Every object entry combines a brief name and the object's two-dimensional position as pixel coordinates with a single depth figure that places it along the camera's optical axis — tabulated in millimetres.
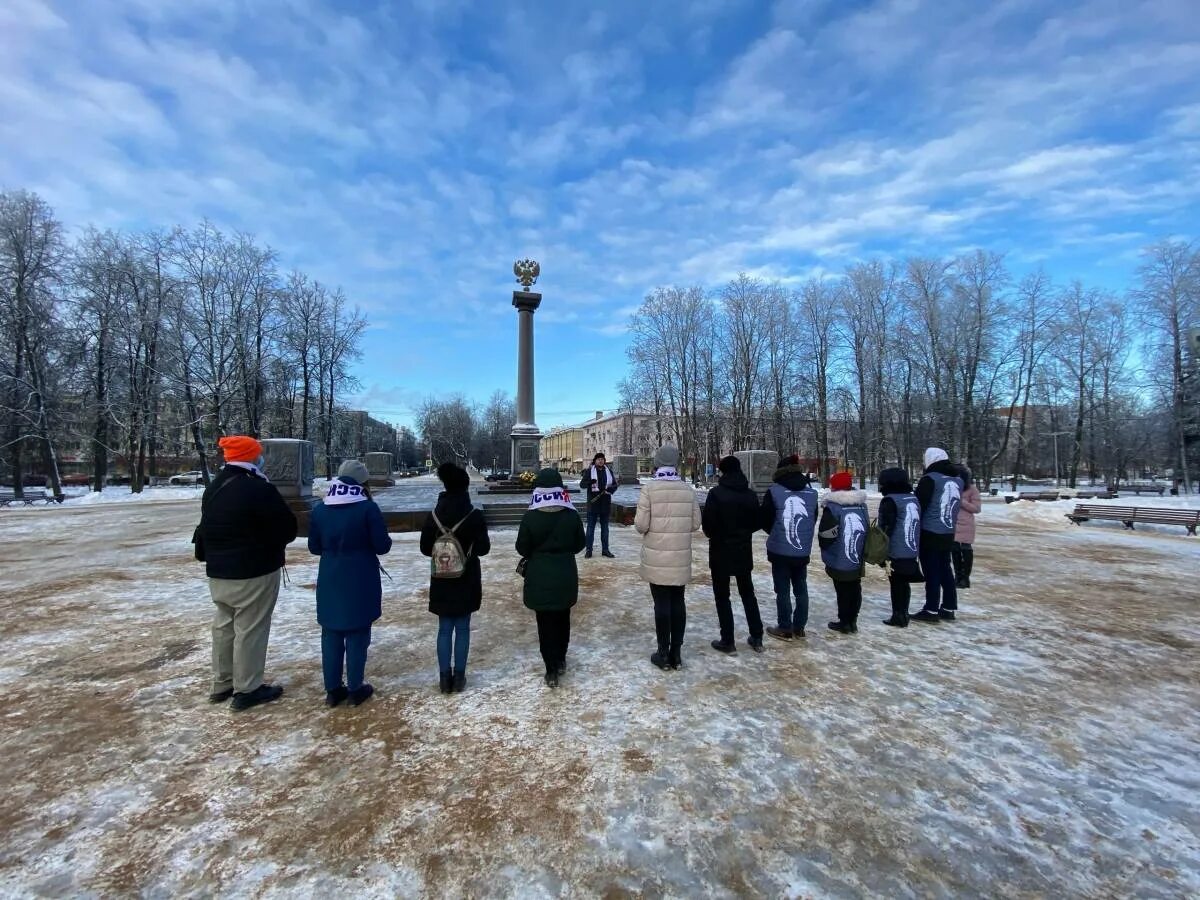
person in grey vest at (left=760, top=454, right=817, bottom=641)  5047
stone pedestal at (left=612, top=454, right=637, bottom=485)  28984
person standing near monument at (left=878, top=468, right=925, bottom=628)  5555
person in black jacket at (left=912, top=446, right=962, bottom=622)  5746
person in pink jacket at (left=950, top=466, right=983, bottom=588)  6543
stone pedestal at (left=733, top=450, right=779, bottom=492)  18645
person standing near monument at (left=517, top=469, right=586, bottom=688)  4062
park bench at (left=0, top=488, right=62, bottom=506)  22756
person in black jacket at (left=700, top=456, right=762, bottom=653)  4664
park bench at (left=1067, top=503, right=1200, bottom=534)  13531
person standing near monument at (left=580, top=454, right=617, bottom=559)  9234
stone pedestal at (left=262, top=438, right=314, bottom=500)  13219
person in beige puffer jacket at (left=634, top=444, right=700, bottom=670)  4418
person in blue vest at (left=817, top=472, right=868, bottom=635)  5242
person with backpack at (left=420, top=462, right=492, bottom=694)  3863
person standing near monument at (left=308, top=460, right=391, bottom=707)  3732
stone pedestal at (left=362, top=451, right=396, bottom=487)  30719
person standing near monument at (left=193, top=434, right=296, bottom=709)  3674
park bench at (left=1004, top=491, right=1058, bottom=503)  23469
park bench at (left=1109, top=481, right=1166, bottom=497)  31978
